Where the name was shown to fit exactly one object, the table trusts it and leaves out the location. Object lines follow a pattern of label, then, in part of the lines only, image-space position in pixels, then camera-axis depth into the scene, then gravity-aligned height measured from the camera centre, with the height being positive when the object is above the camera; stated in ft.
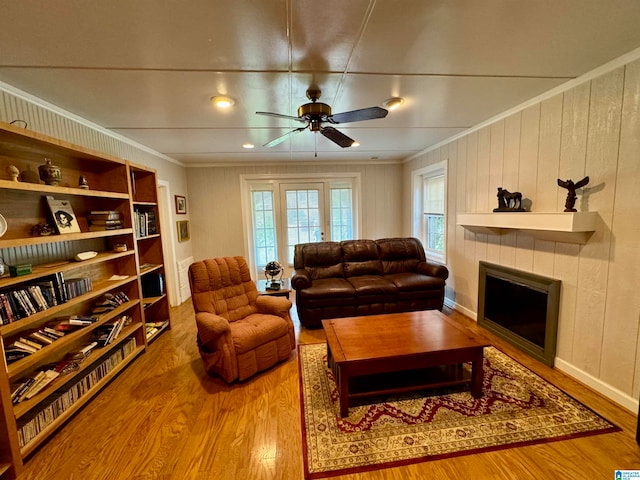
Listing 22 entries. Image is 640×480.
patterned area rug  5.10 -4.64
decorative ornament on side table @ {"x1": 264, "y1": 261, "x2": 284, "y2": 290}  10.95 -2.41
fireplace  7.73 -3.36
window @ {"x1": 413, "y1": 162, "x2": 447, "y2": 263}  13.55 +0.08
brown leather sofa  10.72 -2.98
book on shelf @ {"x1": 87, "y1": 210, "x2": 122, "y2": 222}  7.89 +0.11
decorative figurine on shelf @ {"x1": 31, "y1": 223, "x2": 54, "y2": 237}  6.29 -0.25
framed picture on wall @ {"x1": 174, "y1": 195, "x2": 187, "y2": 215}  14.48 +0.68
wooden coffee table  6.01 -3.25
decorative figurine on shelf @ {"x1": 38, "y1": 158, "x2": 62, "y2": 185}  6.22 +1.10
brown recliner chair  7.17 -3.29
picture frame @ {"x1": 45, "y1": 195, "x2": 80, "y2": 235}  6.64 +0.09
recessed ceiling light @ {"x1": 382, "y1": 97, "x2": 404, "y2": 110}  7.70 +3.24
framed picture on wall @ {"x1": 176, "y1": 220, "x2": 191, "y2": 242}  14.61 -0.78
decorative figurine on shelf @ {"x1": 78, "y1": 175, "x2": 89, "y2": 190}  7.26 +0.99
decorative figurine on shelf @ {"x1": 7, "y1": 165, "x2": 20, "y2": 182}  5.49 +1.02
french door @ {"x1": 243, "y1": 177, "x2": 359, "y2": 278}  16.81 -0.04
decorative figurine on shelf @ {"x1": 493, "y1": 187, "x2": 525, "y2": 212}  8.46 +0.23
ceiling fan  6.49 +2.46
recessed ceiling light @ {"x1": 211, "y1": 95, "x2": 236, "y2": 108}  7.21 +3.19
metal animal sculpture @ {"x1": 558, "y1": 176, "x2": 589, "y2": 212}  6.59 +0.42
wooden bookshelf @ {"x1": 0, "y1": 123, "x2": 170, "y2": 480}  5.14 -1.13
